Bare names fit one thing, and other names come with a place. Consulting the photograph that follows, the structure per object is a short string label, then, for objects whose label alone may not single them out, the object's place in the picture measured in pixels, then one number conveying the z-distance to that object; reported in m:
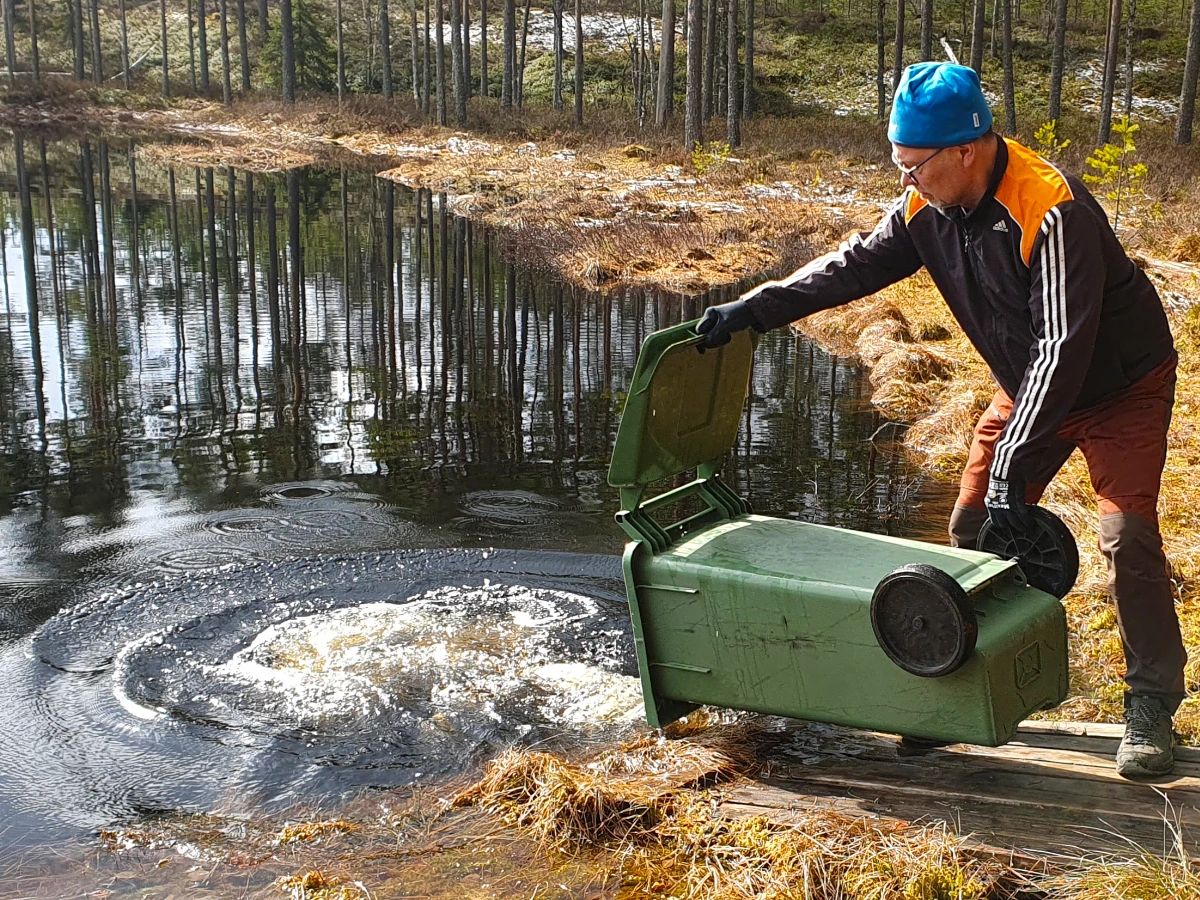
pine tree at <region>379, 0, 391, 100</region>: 45.77
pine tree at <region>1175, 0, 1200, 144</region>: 27.58
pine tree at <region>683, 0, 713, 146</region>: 29.00
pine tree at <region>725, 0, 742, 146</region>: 31.78
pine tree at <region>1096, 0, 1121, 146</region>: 28.38
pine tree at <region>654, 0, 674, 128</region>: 32.66
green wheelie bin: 3.16
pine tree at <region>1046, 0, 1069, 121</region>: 29.42
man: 3.15
